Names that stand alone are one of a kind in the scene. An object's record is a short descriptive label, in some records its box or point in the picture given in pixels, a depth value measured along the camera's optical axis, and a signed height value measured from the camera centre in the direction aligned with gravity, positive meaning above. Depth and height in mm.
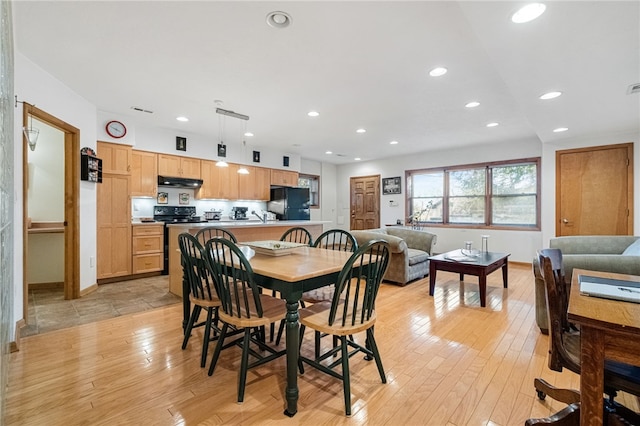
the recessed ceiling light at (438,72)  2840 +1404
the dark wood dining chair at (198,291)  2082 -616
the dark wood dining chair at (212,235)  3633 -302
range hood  5079 +543
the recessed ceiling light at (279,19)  2059 +1416
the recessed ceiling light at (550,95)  2889 +1185
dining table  1612 -423
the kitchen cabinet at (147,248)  4609 -600
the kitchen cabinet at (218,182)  5676 +608
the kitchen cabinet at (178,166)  5125 +839
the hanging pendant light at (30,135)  2633 +723
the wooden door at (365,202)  8109 +258
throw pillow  2544 -371
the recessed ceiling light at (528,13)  1603 +1148
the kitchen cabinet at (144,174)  4797 +648
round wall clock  4362 +1276
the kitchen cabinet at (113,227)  4273 -231
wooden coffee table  3422 -688
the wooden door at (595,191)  4582 +330
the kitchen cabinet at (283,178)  6848 +831
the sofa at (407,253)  4228 -676
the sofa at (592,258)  2203 -430
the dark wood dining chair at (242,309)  1712 -648
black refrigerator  6449 +193
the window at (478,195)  5887 +360
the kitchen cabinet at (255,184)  6234 +605
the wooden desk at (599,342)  991 -470
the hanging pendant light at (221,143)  4570 +1373
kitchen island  3619 -323
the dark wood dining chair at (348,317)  1636 -667
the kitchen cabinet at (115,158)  4305 +834
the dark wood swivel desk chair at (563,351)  1167 -662
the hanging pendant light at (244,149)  6012 +1373
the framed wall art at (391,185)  7582 +684
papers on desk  1229 -369
